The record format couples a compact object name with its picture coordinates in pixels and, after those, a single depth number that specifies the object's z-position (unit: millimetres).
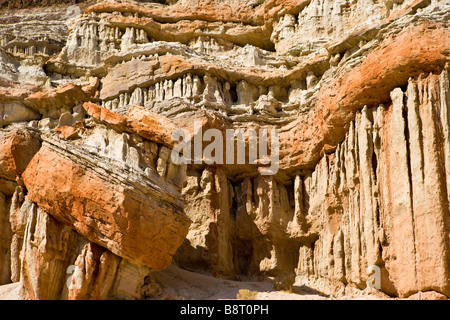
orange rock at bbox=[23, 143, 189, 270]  18562
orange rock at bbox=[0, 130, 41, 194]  23359
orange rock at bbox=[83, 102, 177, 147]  21703
